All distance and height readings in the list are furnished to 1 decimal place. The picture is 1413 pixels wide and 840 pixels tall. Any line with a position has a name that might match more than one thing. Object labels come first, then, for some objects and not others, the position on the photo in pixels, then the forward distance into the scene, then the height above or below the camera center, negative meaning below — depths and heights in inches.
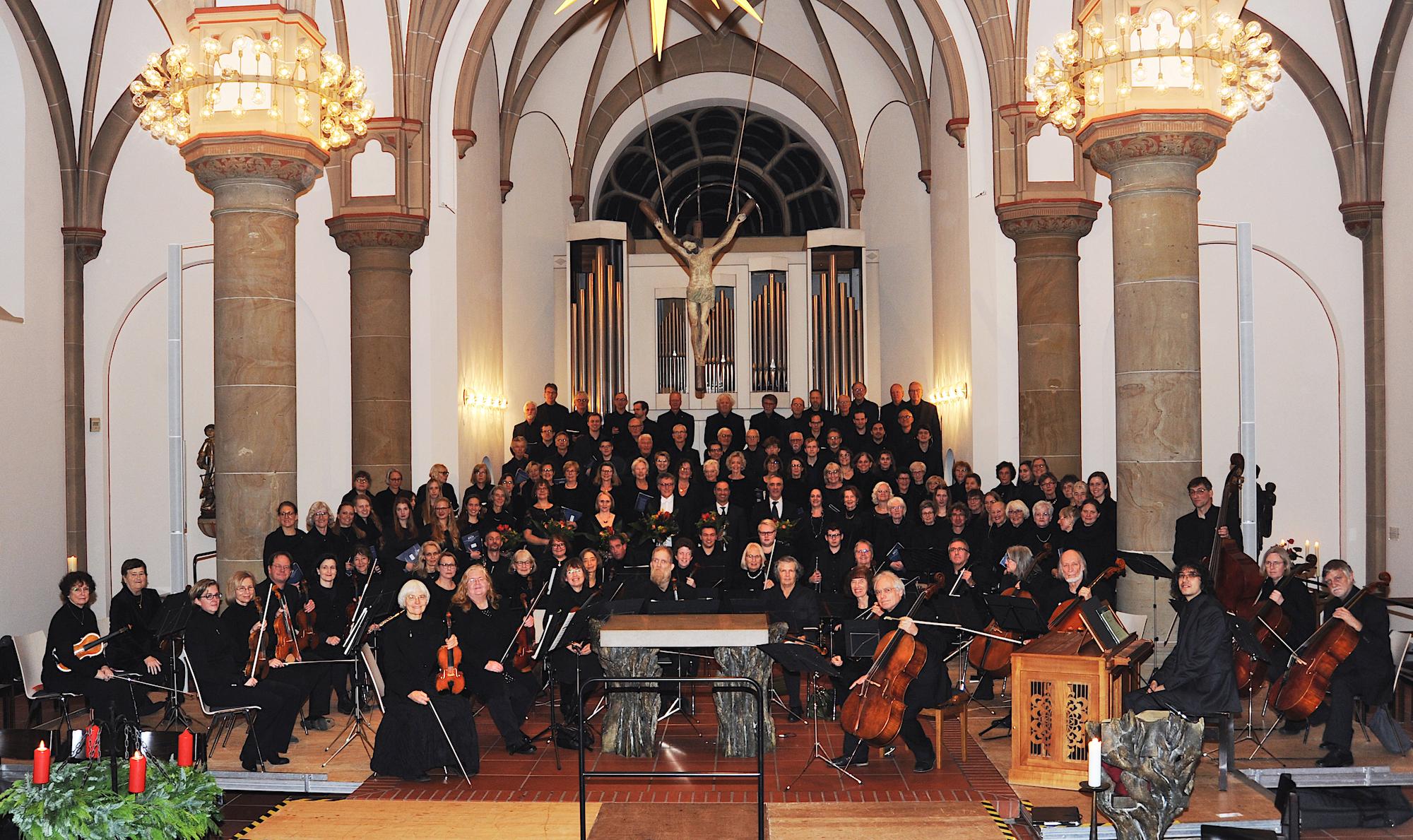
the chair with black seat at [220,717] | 299.7 -69.4
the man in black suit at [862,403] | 558.9 +8.4
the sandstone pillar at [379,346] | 521.0 +33.6
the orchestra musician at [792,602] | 326.6 -45.2
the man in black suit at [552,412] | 576.1 +6.8
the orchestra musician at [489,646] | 306.8 -51.8
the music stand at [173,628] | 306.2 -45.6
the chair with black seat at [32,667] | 319.3 -57.6
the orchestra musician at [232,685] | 298.5 -58.5
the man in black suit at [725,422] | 573.9 +1.4
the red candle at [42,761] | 167.6 -41.9
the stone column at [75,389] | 556.7 +19.3
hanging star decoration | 362.3 +114.5
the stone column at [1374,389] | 513.7 +10.5
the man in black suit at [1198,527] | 348.2 -29.5
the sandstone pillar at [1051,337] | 487.5 +31.0
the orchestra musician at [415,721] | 285.9 -64.0
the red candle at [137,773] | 168.6 -43.9
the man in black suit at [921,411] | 556.7 +4.7
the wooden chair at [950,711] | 296.2 -66.7
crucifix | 657.0 +74.4
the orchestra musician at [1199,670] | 271.6 -52.7
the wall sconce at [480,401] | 553.6 +12.1
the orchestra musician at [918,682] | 288.4 -57.8
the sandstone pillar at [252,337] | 357.7 +25.9
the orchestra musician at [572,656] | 319.6 -56.2
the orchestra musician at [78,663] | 318.0 -56.3
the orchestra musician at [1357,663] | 291.6 -56.4
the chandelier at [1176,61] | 337.4 +93.1
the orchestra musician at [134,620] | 343.6 -49.5
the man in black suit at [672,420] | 557.6 +2.6
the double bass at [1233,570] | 329.7 -38.7
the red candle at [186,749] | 184.7 -44.7
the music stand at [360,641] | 311.9 -50.0
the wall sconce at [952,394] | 541.2 +11.8
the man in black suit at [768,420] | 565.9 +1.7
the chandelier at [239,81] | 350.3 +94.6
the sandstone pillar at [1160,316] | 345.4 +27.2
